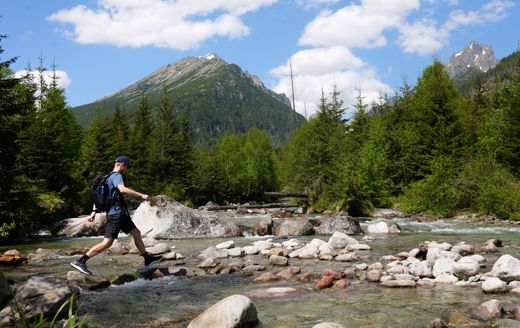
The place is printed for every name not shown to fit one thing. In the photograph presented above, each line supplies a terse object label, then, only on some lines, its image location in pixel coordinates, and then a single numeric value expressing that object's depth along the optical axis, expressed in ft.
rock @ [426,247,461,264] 39.58
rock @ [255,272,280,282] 34.45
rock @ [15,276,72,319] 23.53
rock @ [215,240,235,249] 51.26
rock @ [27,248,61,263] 45.60
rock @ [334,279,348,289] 31.22
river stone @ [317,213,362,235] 66.44
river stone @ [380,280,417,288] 30.99
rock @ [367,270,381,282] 32.96
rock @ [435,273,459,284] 31.98
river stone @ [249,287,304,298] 29.14
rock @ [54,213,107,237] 73.77
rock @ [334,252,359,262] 42.34
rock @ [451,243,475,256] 44.39
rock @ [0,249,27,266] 42.37
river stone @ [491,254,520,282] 32.37
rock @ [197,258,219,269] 40.60
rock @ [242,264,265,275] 38.09
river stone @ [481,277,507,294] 28.43
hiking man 32.81
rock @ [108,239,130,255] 50.47
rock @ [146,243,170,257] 48.76
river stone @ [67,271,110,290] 31.37
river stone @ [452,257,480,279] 33.86
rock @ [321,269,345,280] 33.55
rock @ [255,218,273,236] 69.97
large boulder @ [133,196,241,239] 65.57
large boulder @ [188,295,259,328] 20.96
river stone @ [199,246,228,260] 46.54
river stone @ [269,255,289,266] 40.75
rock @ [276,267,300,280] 35.06
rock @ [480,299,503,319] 23.21
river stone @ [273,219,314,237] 66.90
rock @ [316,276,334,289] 31.30
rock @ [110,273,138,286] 33.17
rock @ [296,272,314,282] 33.77
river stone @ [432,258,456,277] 34.19
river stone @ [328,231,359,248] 50.96
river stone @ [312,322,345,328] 19.86
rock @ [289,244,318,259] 44.93
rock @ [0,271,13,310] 24.47
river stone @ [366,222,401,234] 66.64
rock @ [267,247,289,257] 46.09
